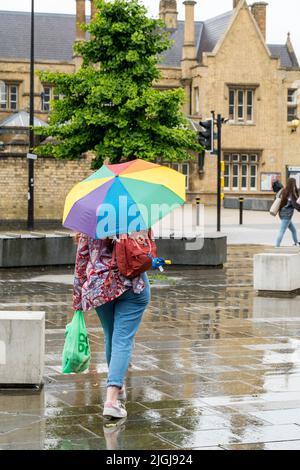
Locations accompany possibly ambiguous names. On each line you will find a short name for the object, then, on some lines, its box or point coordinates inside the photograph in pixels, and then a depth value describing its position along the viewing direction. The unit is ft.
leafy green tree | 79.92
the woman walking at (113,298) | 22.97
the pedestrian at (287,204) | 74.45
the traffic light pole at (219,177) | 100.27
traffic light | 90.27
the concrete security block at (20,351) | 25.93
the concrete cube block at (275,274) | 48.65
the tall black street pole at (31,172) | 123.44
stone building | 204.64
